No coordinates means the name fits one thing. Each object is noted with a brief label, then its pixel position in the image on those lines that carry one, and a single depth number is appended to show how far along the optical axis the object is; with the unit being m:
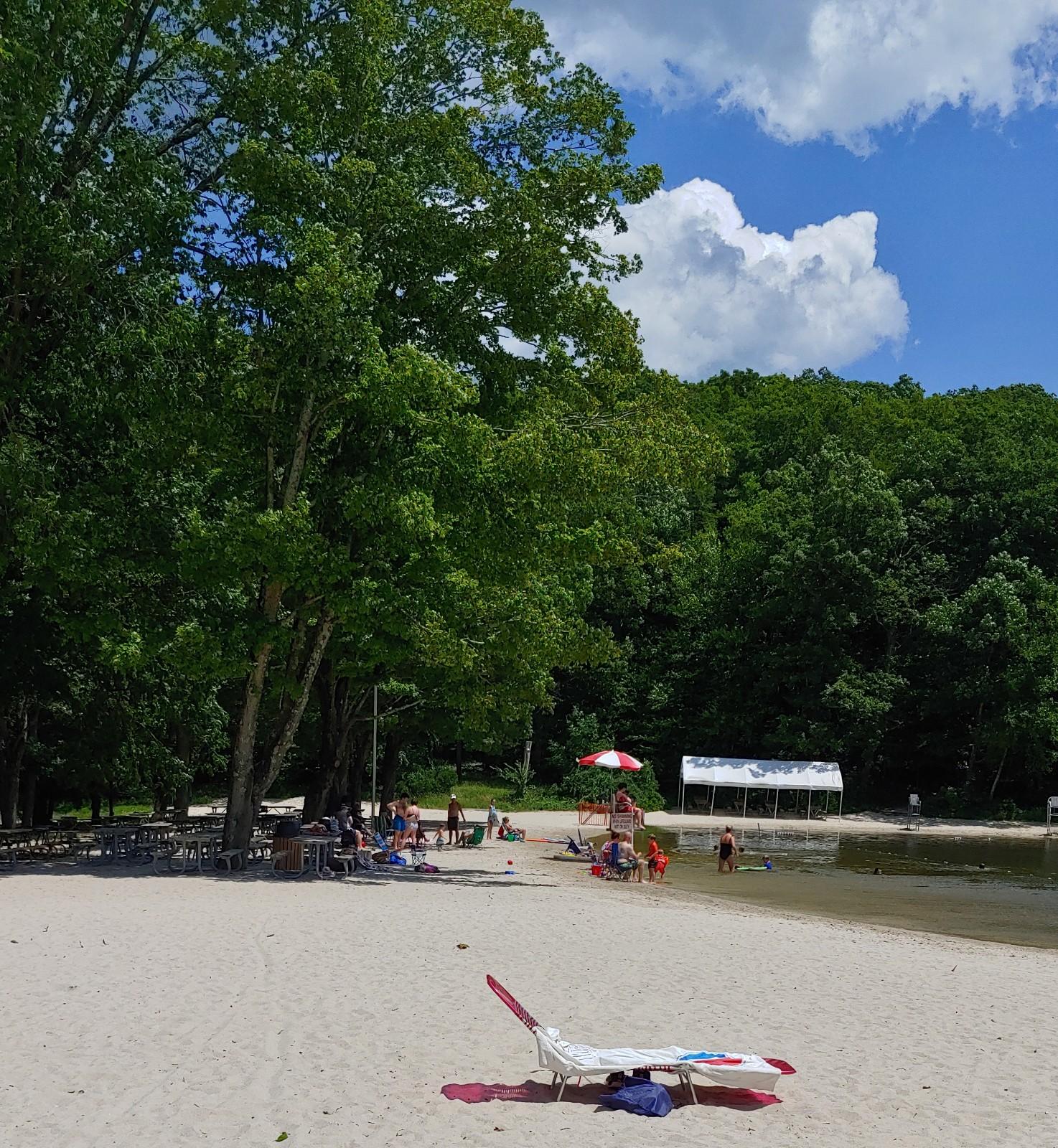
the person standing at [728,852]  25.11
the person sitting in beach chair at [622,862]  22.39
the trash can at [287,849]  17.91
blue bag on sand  6.88
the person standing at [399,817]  23.14
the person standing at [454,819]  26.62
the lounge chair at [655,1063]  7.08
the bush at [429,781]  45.53
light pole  25.80
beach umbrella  32.06
